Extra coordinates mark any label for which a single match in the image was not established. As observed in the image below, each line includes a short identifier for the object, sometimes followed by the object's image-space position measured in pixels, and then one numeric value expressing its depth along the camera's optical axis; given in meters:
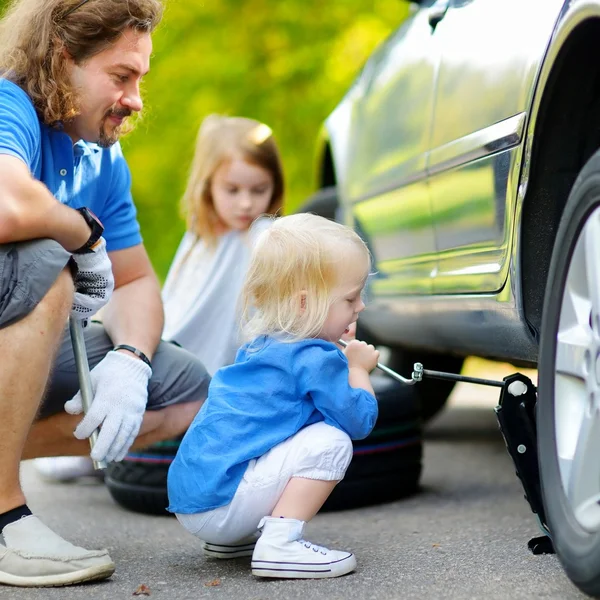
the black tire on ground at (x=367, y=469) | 3.16
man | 2.19
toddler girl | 2.22
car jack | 2.19
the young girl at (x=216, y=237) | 3.61
